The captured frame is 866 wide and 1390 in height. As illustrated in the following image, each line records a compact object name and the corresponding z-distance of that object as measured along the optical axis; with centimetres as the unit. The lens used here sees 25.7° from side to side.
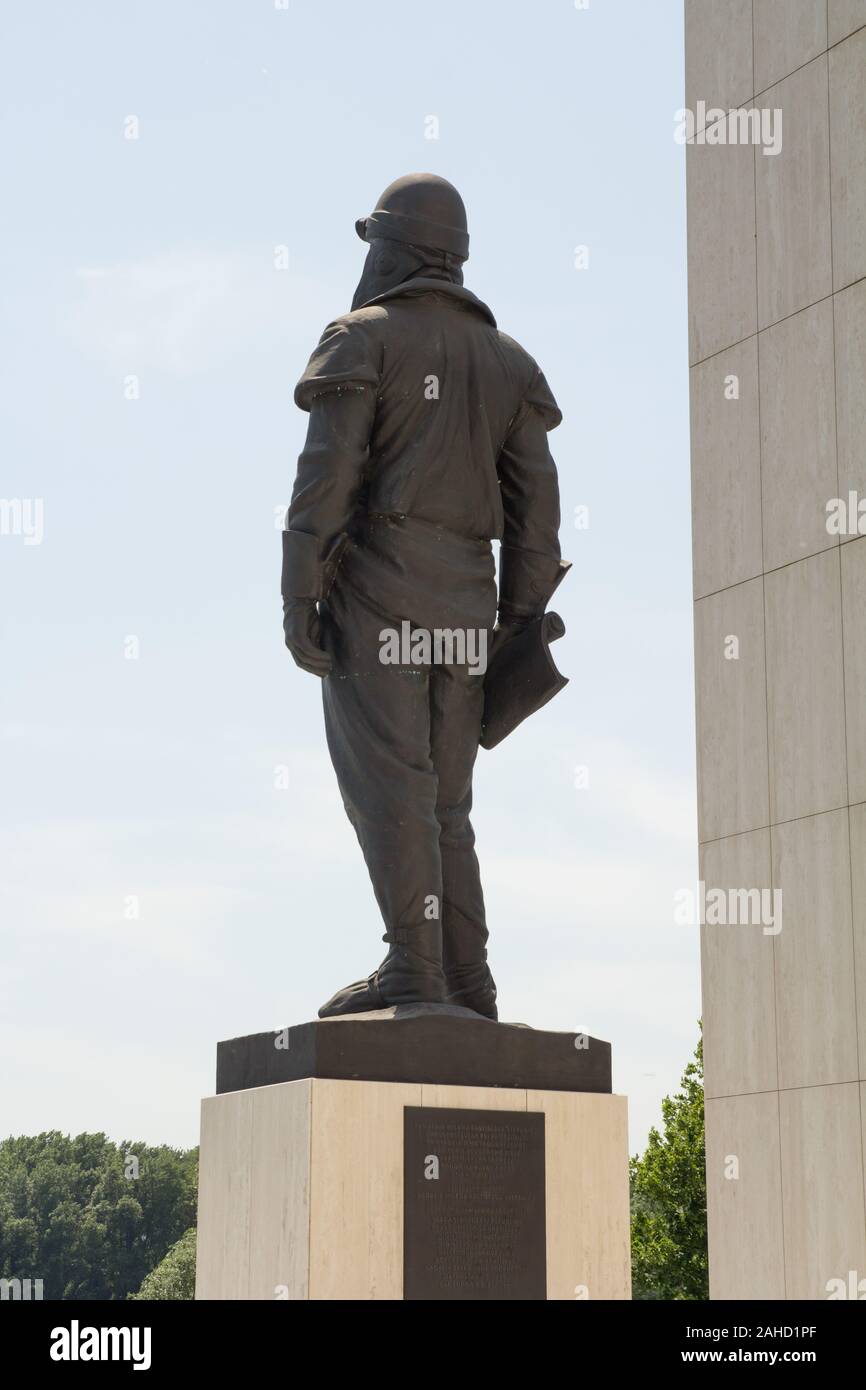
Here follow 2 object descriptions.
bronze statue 739
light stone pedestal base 677
